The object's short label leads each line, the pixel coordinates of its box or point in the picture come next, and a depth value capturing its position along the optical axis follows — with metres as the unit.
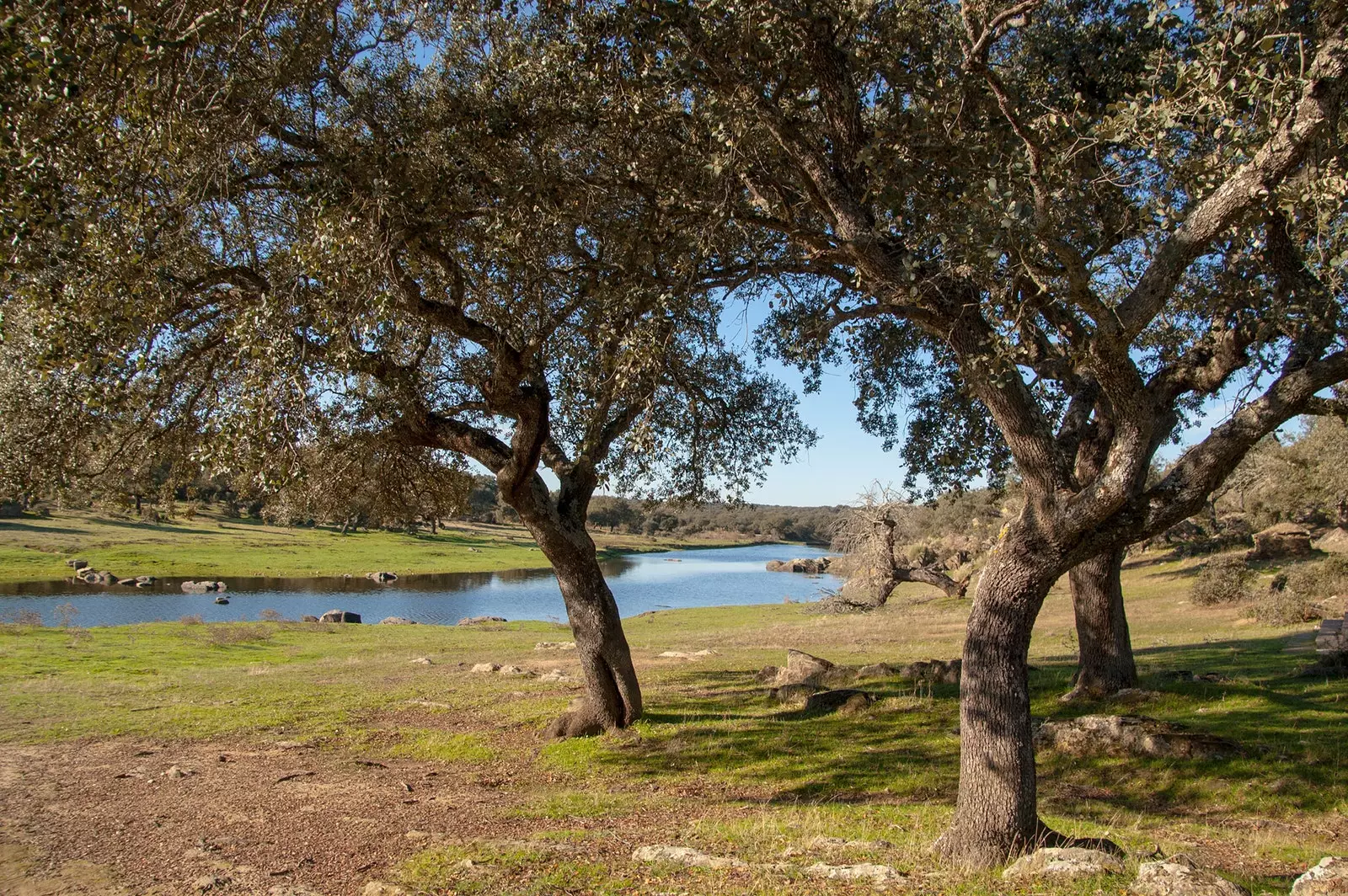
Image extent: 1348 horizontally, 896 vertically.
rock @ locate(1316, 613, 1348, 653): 14.43
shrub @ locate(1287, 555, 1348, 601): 22.36
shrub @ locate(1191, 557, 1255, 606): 25.47
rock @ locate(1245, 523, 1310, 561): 30.56
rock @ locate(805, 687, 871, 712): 12.87
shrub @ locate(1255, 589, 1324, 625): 20.73
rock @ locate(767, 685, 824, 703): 13.88
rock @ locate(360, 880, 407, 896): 5.92
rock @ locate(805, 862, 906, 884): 5.86
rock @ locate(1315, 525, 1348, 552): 29.59
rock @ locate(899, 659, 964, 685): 14.27
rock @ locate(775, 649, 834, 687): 15.37
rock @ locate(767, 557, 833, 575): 80.99
